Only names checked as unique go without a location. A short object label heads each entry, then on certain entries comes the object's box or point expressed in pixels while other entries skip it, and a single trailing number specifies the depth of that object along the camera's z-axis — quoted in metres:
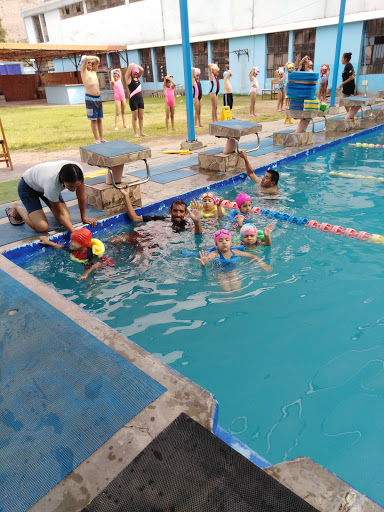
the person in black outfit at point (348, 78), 13.90
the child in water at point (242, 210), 6.17
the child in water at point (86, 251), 5.01
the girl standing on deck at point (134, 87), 11.65
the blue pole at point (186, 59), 8.93
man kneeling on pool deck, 4.73
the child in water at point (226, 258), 4.80
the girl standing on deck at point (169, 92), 12.50
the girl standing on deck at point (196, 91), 12.50
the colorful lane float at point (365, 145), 10.95
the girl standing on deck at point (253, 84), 14.85
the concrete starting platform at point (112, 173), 6.24
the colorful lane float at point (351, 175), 8.32
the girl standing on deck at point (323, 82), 19.91
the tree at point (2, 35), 73.62
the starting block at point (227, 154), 8.17
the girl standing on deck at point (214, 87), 12.64
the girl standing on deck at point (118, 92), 13.54
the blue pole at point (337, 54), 13.90
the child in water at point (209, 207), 6.43
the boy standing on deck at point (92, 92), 10.34
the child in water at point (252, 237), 5.31
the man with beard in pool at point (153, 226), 5.71
